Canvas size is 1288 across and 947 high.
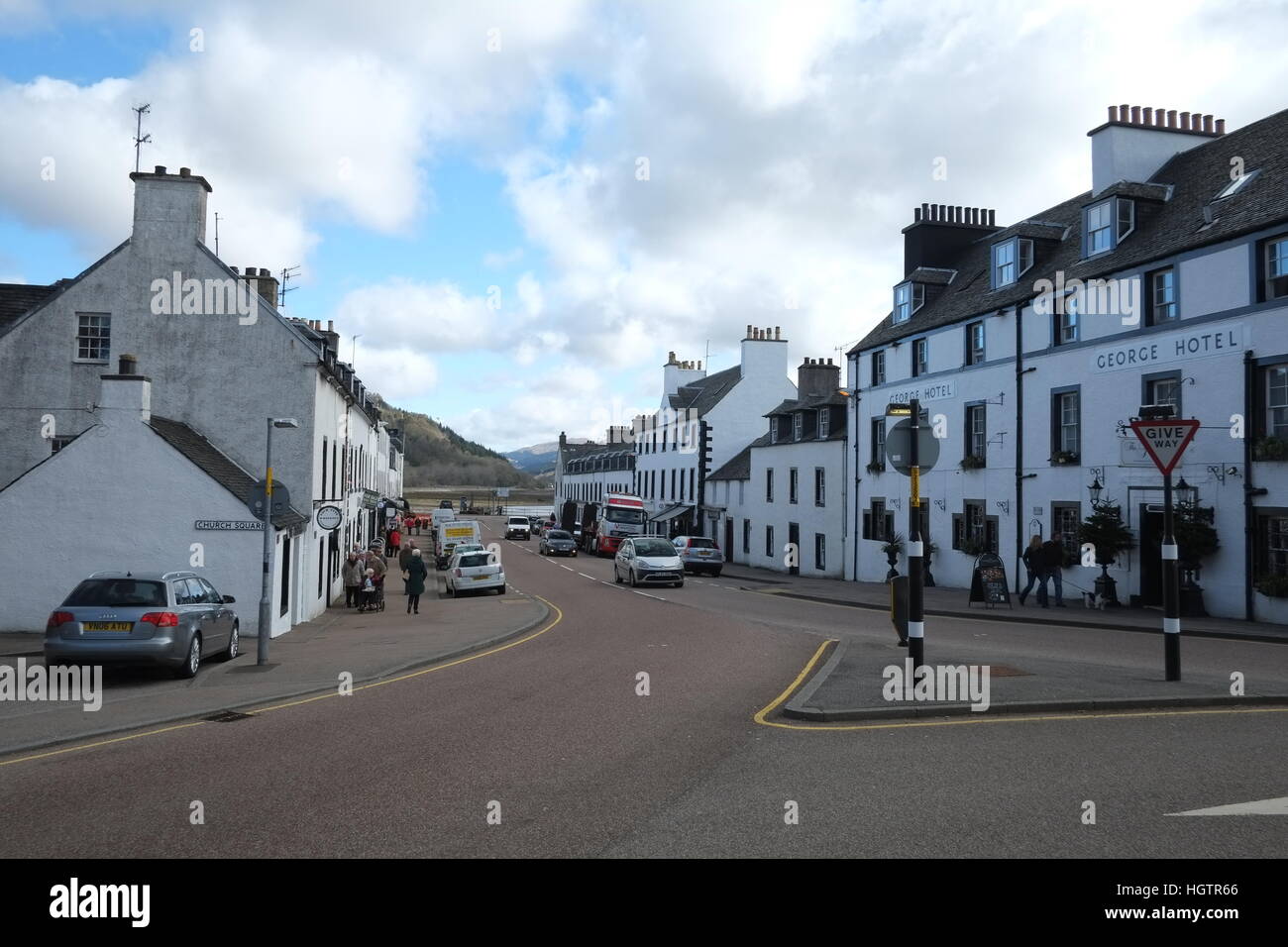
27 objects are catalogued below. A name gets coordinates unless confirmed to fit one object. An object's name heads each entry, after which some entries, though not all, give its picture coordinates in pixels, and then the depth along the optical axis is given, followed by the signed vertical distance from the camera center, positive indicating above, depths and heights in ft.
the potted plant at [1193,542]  70.28 -1.78
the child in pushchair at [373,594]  86.84 -7.68
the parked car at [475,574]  105.29 -6.91
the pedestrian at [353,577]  88.79 -6.16
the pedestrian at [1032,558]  82.64 -3.60
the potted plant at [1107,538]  78.69 -1.73
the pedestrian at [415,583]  85.40 -6.52
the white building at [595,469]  275.80 +13.87
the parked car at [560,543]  201.16 -6.64
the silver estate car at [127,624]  44.09 -5.46
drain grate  36.52 -8.00
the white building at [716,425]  201.16 +18.94
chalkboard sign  82.12 -5.62
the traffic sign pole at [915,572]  37.73 -2.23
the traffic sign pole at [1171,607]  37.88 -3.55
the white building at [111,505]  62.64 +0.10
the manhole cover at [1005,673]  40.98 -6.75
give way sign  39.01 +3.20
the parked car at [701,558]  140.67 -6.56
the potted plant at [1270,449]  65.26 +4.75
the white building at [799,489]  136.36 +3.83
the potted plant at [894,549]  115.34 -4.07
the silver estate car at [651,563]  114.62 -6.08
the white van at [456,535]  151.02 -3.83
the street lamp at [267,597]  52.26 -4.89
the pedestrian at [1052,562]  81.66 -3.85
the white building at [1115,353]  68.59 +14.65
